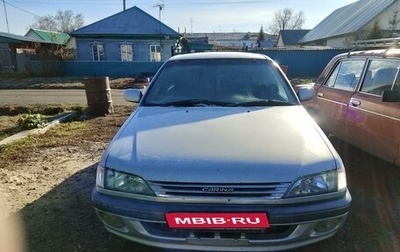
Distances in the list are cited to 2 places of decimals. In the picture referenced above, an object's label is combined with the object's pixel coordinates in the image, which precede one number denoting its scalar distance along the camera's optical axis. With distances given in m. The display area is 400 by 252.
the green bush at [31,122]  6.67
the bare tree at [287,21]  85.01
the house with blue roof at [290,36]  52.22
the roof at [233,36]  90.85
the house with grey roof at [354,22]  26.84
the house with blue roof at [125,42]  25.91
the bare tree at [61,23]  75.31
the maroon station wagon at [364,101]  3.68
